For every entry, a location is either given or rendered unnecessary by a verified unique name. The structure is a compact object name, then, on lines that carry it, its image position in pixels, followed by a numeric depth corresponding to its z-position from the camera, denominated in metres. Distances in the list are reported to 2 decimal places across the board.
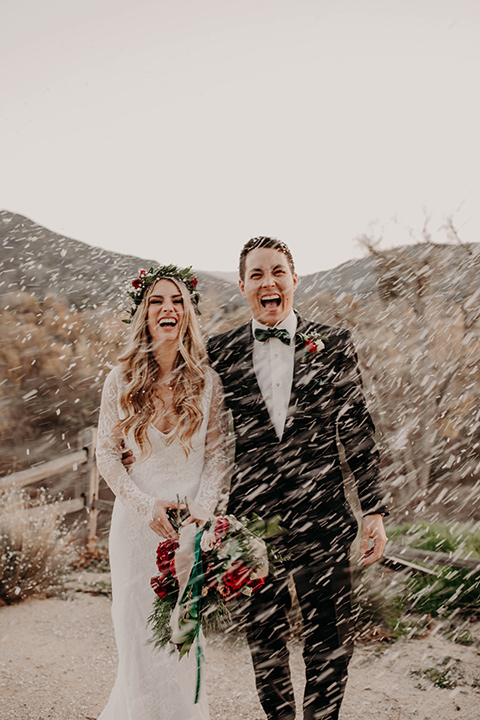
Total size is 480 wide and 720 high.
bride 2.02
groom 1.93
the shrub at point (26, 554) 4.15
